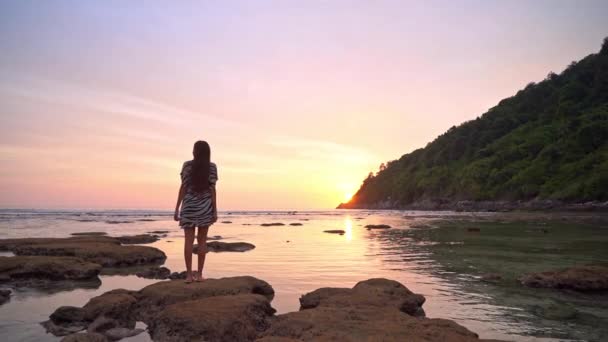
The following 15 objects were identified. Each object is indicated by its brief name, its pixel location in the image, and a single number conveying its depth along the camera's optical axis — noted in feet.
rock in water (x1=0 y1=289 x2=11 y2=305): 27.67
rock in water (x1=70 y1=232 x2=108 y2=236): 85.89
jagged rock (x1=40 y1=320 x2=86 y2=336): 21.06
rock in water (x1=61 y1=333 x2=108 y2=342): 18.25
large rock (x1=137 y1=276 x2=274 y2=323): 24.45
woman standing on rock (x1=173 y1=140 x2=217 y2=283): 28.09
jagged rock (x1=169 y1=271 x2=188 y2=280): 36.49
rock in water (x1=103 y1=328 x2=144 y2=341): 20.39
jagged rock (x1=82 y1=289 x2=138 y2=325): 23.31
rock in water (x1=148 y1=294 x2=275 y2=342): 19.39
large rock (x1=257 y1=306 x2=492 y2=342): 16.99
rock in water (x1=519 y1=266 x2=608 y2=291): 30.83
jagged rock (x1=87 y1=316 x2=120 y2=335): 21.11
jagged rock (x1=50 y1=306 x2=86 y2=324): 23.02
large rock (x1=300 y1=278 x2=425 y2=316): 23.76
